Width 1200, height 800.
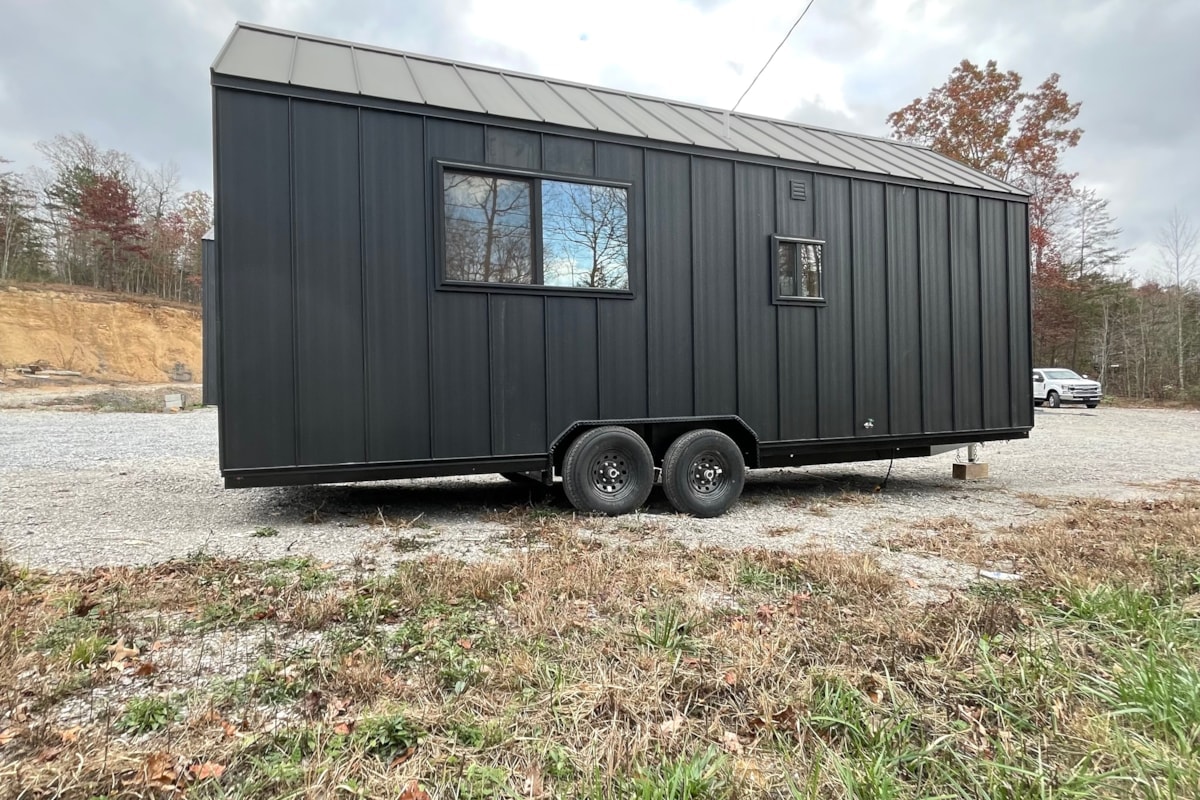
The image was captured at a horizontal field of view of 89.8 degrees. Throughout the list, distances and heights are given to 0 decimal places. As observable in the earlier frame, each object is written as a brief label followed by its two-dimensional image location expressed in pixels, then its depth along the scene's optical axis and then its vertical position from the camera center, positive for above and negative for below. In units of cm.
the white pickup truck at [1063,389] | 2011 +10
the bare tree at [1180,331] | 2188 +220
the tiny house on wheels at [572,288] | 429 +93
